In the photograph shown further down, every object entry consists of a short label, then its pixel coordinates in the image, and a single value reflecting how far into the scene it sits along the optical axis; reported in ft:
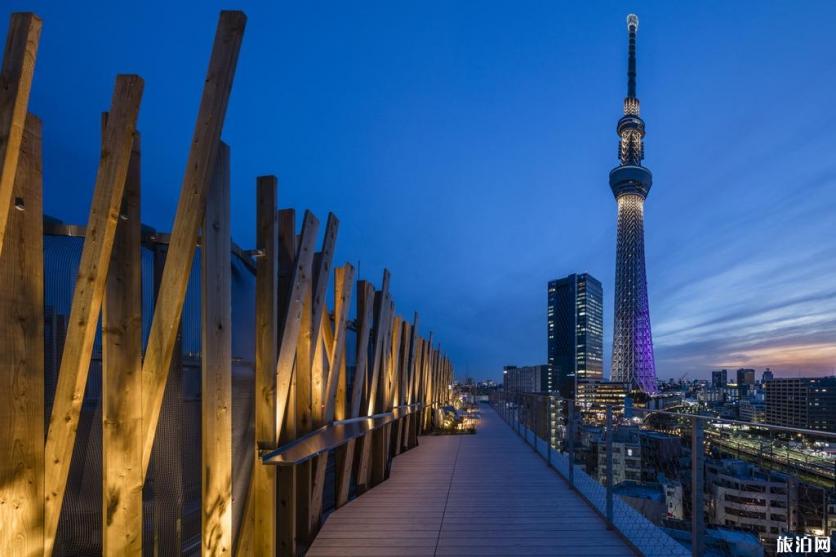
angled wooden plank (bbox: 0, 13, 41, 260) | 5.72
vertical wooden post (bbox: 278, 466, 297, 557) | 12.37
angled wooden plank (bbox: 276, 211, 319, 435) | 11.39
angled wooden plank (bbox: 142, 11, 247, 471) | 7.54
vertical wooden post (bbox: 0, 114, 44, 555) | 6.01
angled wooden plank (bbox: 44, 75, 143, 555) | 6.35
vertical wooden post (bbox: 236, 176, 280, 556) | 10.69
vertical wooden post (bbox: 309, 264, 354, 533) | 14.83
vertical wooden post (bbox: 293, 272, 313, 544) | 13.20
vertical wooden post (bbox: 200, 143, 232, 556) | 8.73
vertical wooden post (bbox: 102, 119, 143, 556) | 7.18
